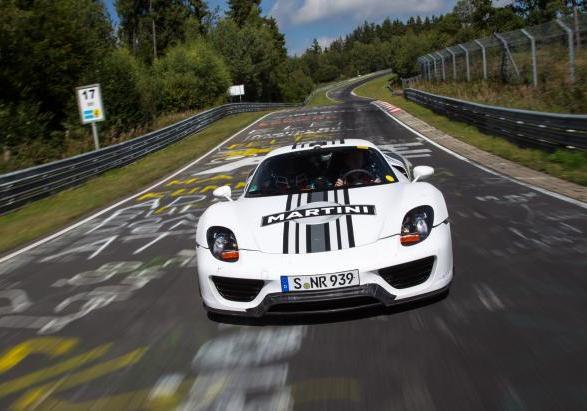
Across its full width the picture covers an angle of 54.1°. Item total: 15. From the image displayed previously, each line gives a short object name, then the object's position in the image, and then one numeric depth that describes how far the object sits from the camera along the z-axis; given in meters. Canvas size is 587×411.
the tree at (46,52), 24.70
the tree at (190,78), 45.53
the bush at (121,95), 28.80
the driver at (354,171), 5.31
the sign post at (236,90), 49.87
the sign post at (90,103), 17.72
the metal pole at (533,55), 18.37
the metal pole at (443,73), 32.09
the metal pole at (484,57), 24.11
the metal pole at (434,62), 34.81
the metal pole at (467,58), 26.75
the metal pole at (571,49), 15.89
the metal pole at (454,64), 29.14
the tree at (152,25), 65.88
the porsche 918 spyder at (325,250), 3.77
